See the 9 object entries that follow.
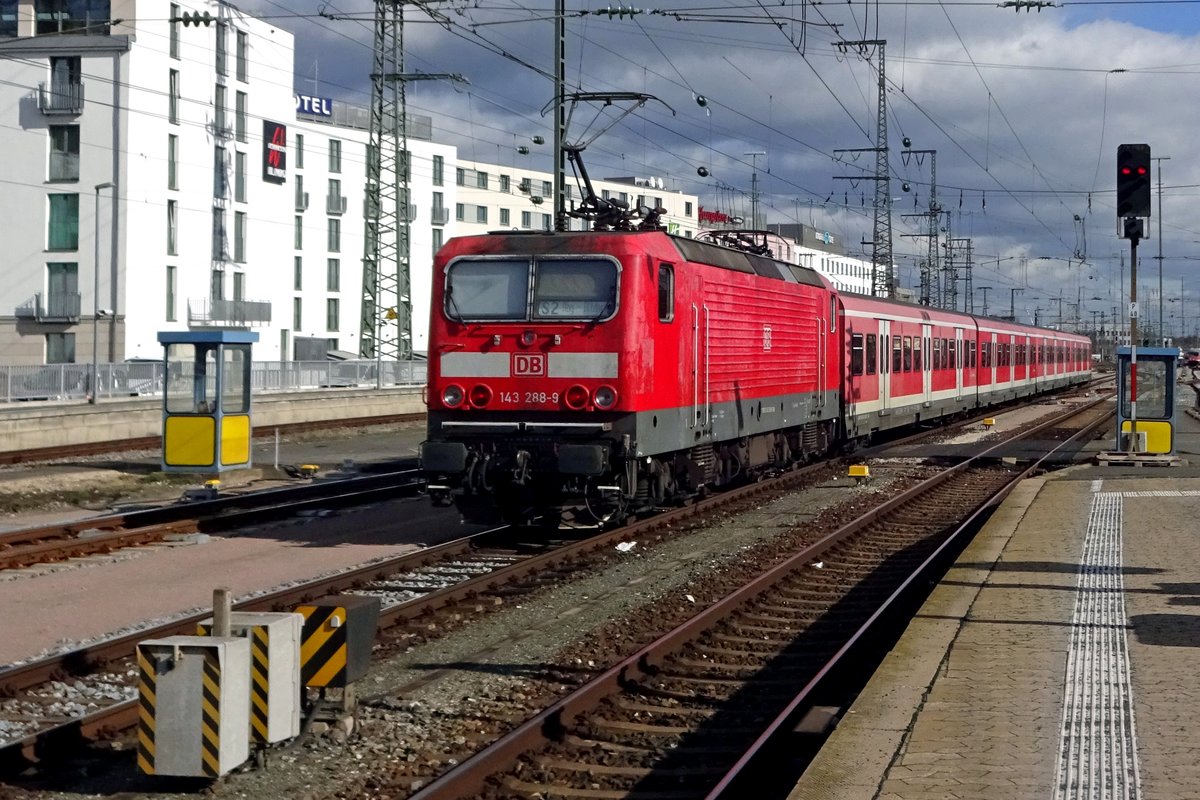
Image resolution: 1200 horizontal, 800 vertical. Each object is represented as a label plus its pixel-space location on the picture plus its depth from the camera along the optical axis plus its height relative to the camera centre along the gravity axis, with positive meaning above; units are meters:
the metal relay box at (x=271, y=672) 7.28 -1.61
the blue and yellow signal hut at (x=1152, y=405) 26.52 -0.58
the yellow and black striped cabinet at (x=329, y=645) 7.72 -1.54
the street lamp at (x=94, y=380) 34.09 -0.42
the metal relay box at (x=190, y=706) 6.84 -1.69
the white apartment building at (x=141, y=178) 51.06 +7.16
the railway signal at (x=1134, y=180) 20.48 +2.86
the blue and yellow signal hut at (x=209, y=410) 21.38 -0.70
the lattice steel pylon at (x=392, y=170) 43.84 +6.44
